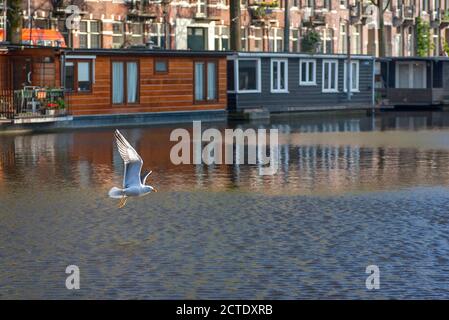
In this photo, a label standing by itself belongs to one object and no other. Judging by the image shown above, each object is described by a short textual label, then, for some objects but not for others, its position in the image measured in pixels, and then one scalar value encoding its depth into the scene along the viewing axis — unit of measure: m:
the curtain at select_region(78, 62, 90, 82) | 49.53
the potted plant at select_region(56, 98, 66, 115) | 47.25
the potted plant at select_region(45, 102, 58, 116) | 46.59
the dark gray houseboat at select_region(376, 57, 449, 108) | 79.06
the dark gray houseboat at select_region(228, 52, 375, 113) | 60.28
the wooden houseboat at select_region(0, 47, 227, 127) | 46.97
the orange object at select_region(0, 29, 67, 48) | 54.69
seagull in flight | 14.87
